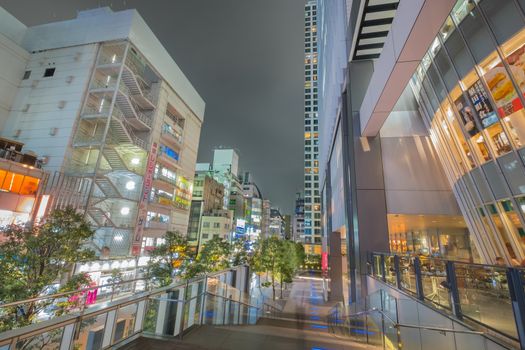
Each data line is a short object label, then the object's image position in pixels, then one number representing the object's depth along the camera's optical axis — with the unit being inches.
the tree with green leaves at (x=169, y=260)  573.6
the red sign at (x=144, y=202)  893.2
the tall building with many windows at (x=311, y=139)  2480.3
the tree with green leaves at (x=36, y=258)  269.3
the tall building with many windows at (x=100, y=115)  838.2
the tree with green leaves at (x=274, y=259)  1090.1
